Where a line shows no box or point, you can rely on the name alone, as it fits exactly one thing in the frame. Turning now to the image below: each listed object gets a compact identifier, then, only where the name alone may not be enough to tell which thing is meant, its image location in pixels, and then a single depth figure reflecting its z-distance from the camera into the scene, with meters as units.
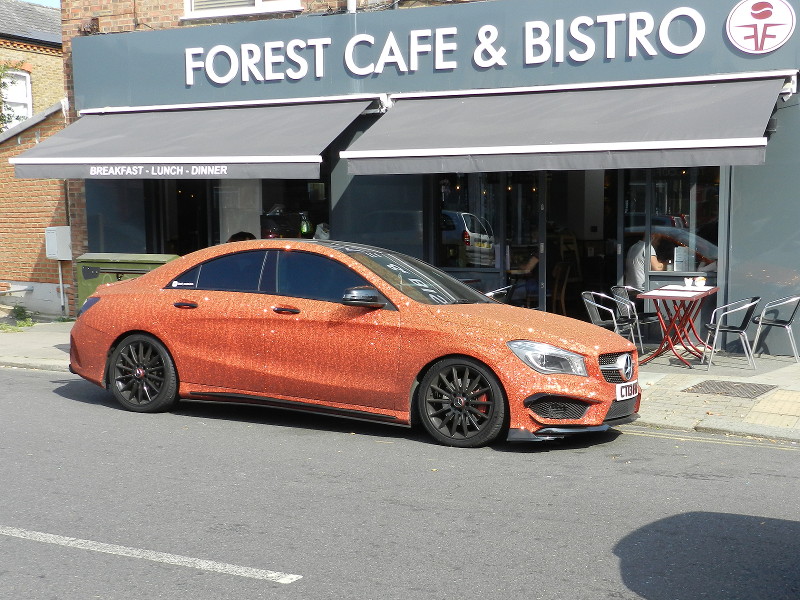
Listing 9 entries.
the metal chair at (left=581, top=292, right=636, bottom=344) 11.00
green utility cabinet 12.09
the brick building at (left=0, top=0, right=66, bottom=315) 15.86
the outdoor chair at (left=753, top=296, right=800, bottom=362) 10.88
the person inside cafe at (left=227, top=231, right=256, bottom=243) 15.31
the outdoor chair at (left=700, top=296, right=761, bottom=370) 10.65
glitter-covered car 7.18
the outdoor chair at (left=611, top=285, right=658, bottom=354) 11.09
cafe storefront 11.16
